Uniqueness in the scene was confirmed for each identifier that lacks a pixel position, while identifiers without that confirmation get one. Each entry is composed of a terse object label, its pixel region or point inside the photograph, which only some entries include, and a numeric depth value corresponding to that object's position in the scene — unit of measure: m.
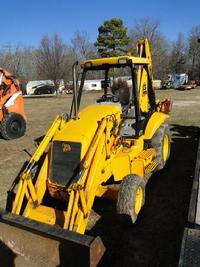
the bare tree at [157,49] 40.12
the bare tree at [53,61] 28.18
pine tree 35.77
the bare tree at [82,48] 44.53
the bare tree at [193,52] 47.50
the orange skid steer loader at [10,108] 7.73
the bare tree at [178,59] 46.38
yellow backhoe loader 2.59
